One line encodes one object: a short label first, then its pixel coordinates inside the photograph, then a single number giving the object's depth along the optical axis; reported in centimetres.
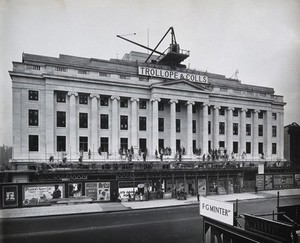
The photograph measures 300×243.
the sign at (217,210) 1033
